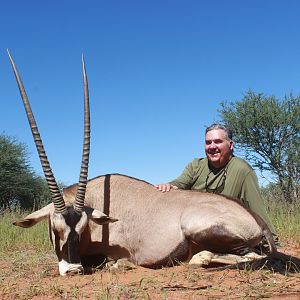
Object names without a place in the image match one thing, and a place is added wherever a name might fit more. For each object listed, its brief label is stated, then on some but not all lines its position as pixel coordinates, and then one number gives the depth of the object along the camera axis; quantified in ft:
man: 16.78
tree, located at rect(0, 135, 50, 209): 69.31
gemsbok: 14.43
